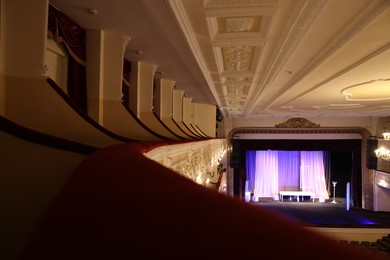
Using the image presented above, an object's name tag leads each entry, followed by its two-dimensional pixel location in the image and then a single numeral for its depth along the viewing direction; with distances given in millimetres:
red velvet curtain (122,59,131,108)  4223
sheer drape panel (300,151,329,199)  14664
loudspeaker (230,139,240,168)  12438
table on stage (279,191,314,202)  14398
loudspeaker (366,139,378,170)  11788
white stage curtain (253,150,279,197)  14722
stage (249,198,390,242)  8352
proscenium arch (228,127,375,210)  12368
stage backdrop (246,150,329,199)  14742
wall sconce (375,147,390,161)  9458
